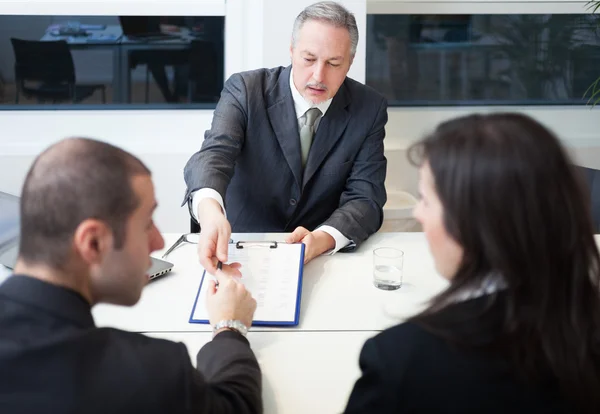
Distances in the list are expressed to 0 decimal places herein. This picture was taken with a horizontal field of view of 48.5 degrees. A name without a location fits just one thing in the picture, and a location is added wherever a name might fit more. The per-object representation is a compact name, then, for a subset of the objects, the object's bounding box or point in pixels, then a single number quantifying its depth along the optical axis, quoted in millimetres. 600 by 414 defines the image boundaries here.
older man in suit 2213
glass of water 1729
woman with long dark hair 899
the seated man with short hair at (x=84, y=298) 862
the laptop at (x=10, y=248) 1752
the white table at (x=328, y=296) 1531
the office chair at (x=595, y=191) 2416
